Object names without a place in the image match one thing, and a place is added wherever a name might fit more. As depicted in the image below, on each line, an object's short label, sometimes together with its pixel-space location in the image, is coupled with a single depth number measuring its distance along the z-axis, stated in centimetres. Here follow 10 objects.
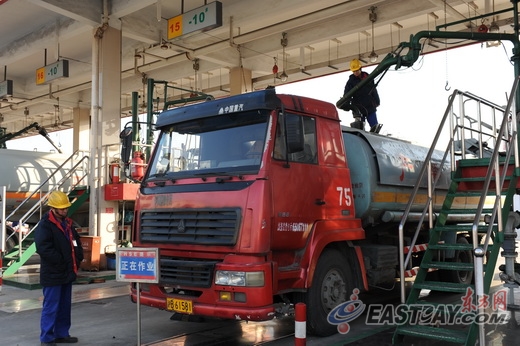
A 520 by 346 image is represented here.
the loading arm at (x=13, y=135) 1982
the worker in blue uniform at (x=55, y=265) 604
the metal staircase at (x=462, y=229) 565
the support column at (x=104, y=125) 1306
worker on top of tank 967
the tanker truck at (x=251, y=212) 541
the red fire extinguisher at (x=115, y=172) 1315
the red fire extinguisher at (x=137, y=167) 1239
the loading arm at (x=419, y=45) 773
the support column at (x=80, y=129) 2556
